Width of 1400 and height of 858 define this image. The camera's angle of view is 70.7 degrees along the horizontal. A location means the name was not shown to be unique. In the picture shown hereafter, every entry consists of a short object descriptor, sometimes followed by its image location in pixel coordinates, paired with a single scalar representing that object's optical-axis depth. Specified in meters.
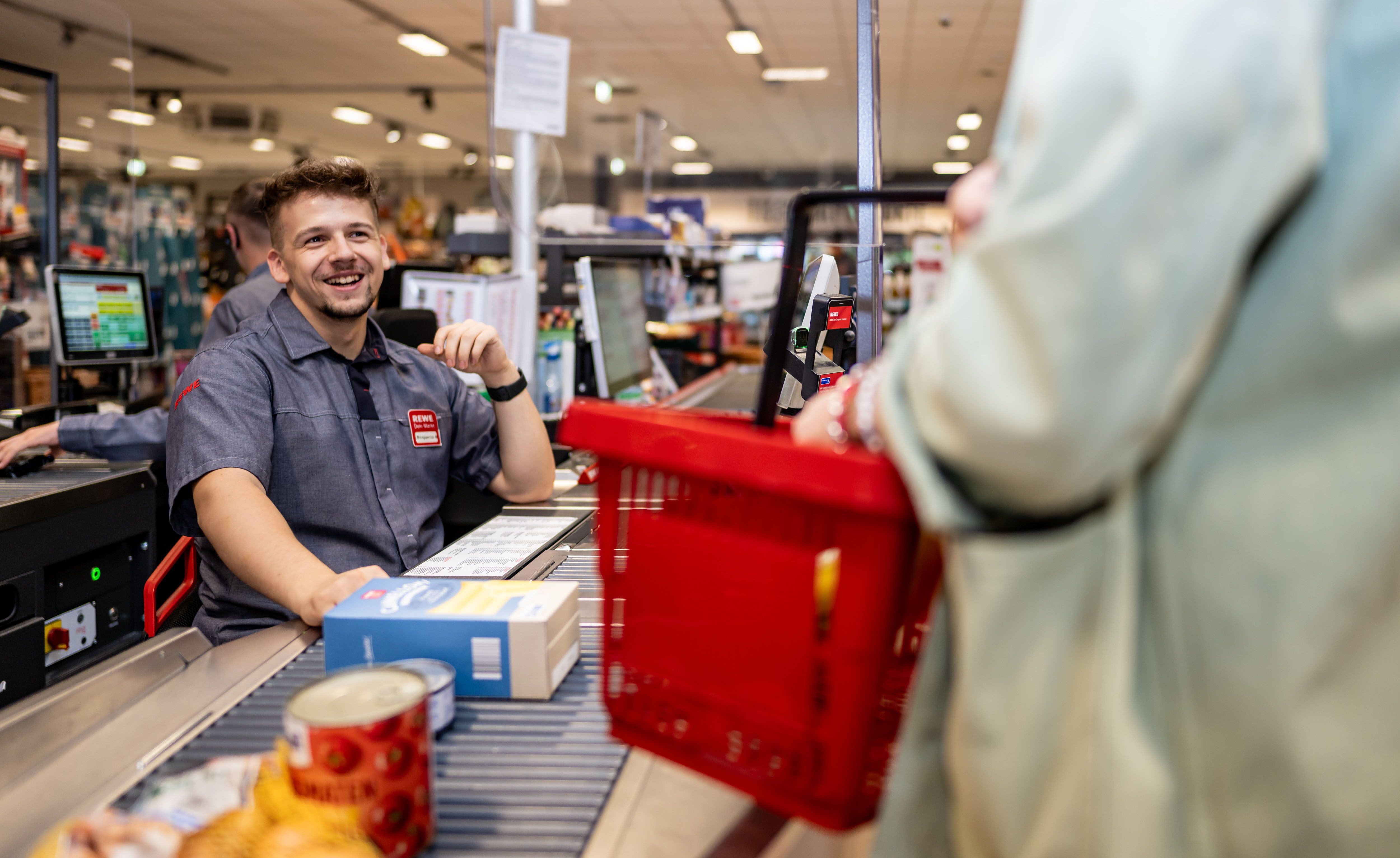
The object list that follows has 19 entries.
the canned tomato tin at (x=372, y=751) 0.72
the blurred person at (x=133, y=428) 3.11
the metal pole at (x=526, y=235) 3.30
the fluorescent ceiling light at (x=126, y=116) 11.13
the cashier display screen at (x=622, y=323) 3.46
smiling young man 1.81
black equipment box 2.67
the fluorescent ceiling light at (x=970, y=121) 13.01
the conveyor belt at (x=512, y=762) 0.85
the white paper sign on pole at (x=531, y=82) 3.28
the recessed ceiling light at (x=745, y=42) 8.88
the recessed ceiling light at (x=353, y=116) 12.48
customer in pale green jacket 0.53
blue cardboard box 1.06
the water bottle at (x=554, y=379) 3.48
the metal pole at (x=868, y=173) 1.71
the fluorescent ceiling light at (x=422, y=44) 8.98
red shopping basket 0.68
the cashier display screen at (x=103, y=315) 4.44
